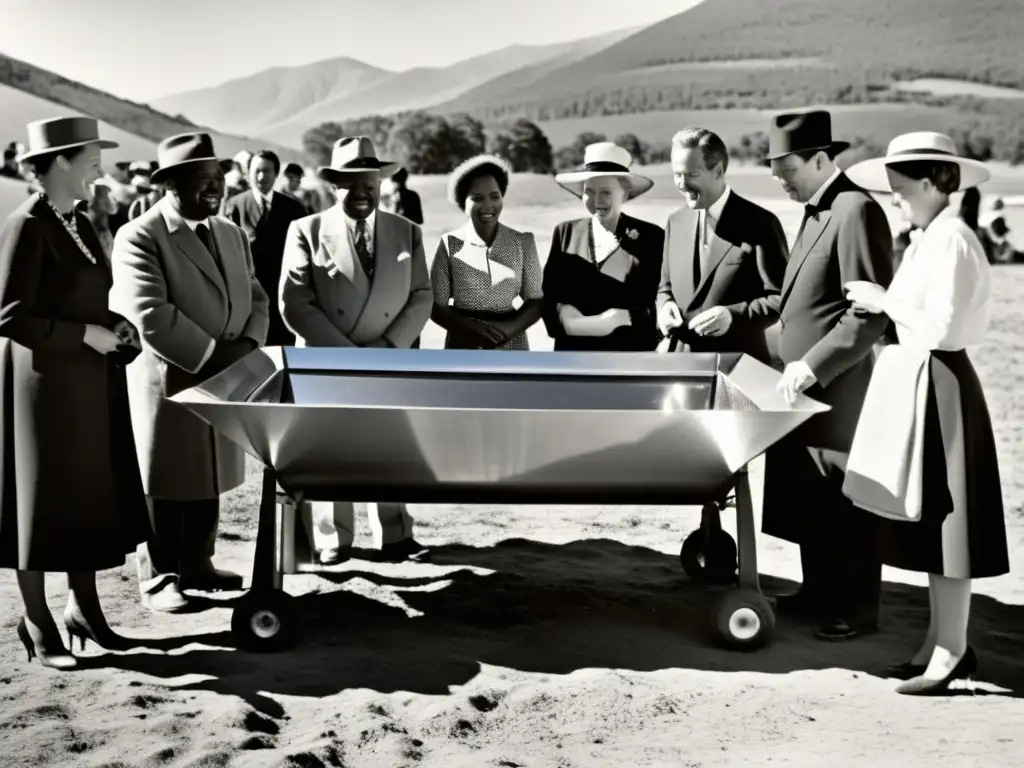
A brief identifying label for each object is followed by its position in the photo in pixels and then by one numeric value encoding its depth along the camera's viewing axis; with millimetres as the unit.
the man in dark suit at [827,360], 3615
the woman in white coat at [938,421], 3189
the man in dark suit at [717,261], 4102
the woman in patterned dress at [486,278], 4488
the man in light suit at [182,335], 3992
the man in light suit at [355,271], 4477
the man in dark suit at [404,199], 7409
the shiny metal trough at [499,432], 3250
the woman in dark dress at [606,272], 4453
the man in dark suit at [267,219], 6246
